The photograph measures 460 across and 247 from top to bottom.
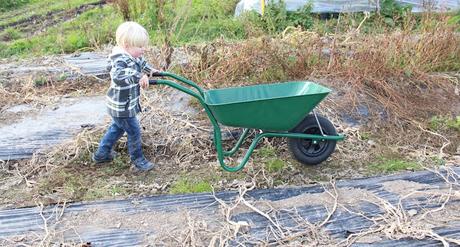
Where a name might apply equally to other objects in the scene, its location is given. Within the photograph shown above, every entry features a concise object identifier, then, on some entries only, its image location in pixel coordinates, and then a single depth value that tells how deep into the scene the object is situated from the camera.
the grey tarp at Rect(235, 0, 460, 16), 8.11
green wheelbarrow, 3.36
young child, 3.46
